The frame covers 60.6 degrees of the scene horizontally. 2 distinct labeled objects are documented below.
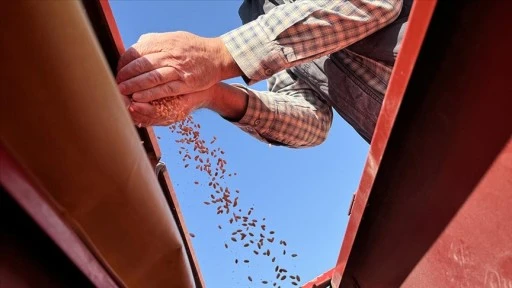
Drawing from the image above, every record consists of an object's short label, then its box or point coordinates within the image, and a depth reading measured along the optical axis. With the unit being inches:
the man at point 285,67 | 48.6
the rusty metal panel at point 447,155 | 28.1
